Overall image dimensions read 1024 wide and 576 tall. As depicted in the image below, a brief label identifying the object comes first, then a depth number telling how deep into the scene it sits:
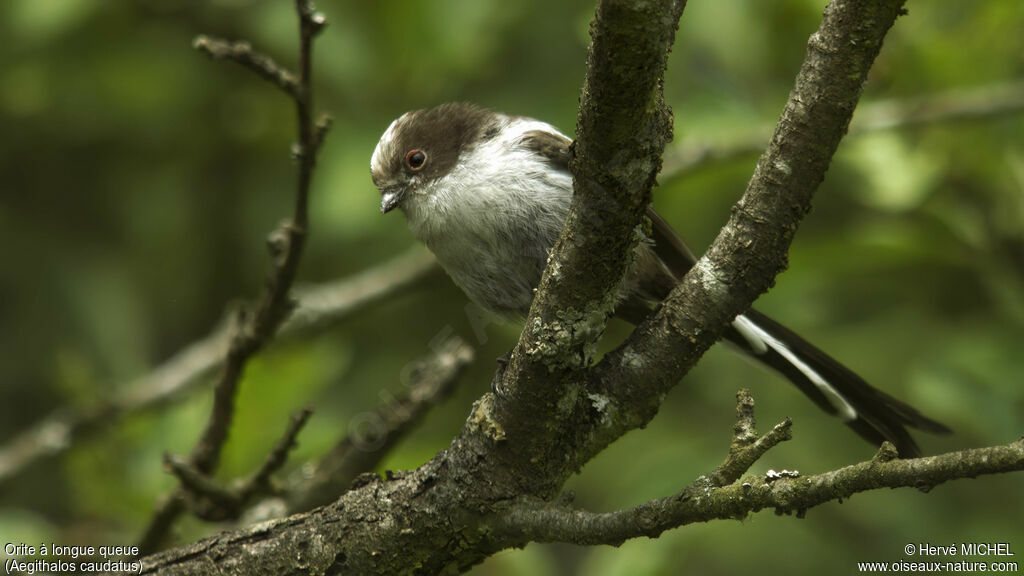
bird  6.35
